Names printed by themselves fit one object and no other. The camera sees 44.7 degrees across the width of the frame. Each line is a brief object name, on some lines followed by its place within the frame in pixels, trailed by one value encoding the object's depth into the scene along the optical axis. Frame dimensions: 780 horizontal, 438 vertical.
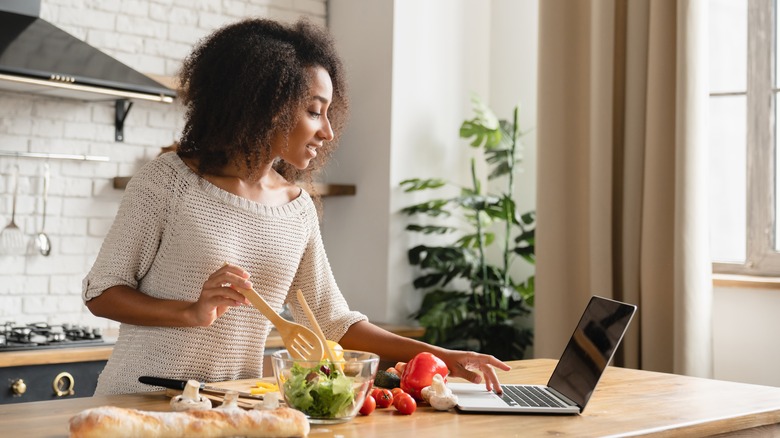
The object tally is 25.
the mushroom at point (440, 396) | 1.63
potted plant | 3.85
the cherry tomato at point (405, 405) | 1.59
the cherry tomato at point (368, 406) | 1.57
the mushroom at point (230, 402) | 1.39
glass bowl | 1.46
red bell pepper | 1.72
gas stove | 2.94
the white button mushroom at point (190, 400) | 1.52
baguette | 1.24
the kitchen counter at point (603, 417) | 1.46
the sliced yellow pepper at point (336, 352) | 1.58
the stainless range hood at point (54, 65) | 2.98
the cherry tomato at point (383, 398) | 1.64
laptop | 1.64
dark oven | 2.84
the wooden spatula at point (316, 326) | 1.60
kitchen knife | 1.68
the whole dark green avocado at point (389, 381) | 1.81
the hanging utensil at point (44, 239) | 3.48
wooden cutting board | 1.59
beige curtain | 3.13
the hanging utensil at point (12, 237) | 3.40
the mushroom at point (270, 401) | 1.44
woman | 1.85
